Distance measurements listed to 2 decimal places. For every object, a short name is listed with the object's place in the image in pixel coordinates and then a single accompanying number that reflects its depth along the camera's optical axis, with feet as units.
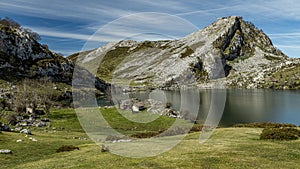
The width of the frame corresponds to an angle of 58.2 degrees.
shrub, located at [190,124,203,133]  187.10
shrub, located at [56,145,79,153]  129.59
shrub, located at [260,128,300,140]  122.83
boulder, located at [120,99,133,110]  348.40
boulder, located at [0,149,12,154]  118.35
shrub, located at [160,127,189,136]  171.36
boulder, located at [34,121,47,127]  271.12
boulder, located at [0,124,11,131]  181.22
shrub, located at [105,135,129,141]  160.94
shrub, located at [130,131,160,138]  166.03
